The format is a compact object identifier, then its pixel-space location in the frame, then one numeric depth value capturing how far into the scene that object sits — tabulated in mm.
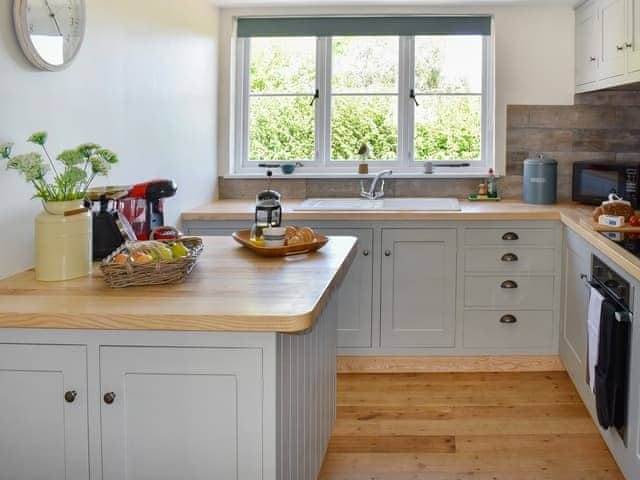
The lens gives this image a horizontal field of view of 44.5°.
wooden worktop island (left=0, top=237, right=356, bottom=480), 1887
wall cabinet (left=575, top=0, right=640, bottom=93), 3598
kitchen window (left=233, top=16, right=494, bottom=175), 4871
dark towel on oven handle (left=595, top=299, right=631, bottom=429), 2820
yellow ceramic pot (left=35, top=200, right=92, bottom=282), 2211
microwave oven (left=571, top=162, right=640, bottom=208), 4023
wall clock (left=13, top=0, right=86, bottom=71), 2309
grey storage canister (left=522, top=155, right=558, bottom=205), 4449
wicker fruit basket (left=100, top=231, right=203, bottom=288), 2131
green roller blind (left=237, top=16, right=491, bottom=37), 4719
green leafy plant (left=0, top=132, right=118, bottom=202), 2125
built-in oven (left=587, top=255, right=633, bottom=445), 2795
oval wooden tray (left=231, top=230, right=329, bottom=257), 2684
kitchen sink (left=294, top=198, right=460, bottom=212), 4297
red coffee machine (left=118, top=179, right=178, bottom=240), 2766
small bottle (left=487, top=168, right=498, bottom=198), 4719
